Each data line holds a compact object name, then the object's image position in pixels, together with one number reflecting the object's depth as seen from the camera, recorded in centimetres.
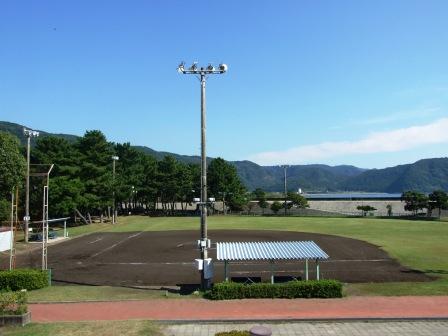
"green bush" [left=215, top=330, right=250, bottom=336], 1335
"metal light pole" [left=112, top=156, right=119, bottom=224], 7575
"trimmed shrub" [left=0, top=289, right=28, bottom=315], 1679
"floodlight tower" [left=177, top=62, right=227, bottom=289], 2214
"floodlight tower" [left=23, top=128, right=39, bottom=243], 4454
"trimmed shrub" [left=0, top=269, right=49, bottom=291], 2342
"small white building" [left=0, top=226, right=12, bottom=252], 3950
